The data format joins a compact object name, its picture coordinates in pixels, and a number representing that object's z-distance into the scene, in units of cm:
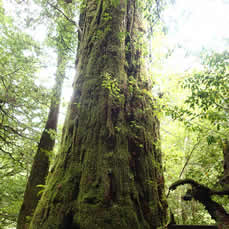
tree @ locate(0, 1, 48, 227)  652
